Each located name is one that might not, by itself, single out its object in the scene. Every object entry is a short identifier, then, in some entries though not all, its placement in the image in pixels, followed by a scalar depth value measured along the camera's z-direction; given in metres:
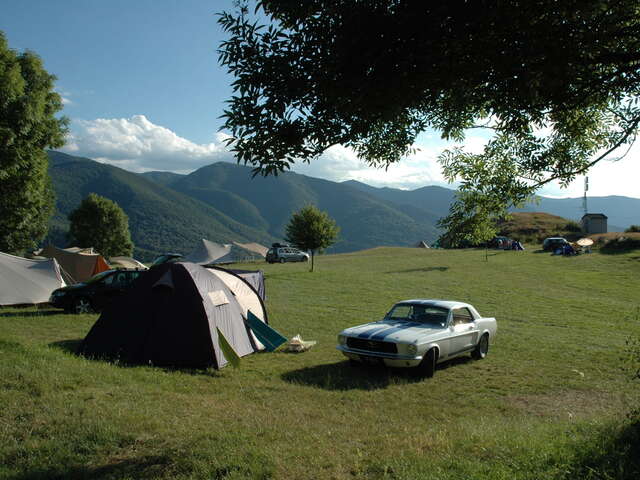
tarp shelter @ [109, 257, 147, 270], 46.88
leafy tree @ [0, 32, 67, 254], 22.42
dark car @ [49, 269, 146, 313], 17.66
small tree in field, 40.06
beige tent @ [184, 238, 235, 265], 43.91
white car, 10.03
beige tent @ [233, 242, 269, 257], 65.44
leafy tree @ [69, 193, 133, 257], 66.31
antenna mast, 73.19
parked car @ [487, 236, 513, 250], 58.31
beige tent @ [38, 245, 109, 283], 27.69
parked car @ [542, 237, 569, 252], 51.70
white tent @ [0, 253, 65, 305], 18.66
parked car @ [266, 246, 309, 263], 51.12
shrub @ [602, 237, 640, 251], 48.34
